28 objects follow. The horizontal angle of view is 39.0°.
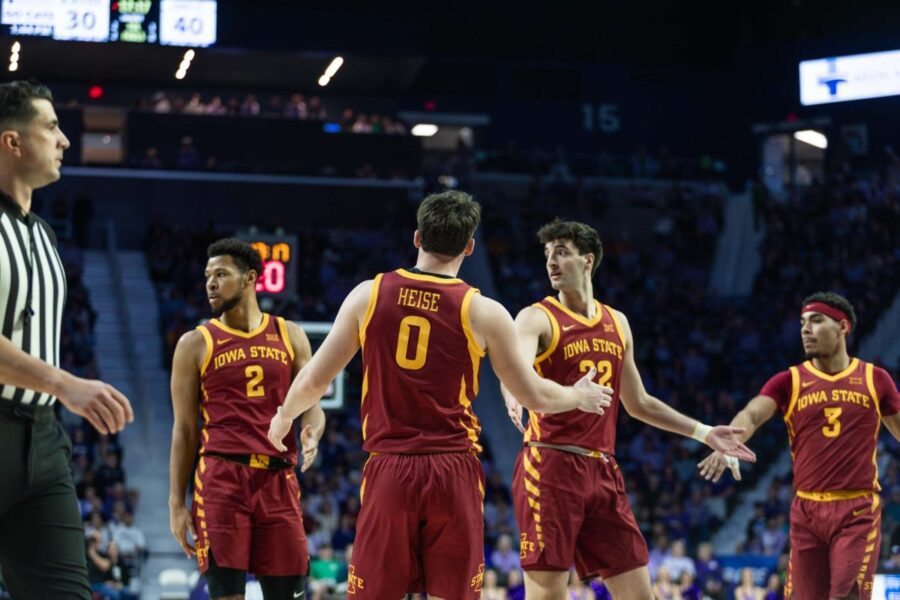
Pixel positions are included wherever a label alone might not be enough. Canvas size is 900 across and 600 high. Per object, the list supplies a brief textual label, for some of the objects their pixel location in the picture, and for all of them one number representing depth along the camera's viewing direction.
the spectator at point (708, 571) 15.88
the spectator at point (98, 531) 15.30
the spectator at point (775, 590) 14.98
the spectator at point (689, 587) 15.59
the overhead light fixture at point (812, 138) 34.00
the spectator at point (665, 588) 15.29
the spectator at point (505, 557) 16.09
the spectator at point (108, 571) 14.73
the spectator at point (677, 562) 16.34
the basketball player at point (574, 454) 7.14
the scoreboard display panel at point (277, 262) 13.88
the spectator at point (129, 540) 16.01
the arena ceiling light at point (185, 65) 29.69
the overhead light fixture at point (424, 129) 33.97
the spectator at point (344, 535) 16.72
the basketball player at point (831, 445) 8.02
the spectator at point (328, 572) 14.70
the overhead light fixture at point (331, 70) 30.07
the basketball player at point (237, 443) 7.07
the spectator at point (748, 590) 15.10
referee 4.08
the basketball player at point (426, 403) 5.70
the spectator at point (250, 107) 32.44
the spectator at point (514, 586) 15.10
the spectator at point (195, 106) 32.16
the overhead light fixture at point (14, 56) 27.53
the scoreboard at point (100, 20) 23.06
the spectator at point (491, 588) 14.92
